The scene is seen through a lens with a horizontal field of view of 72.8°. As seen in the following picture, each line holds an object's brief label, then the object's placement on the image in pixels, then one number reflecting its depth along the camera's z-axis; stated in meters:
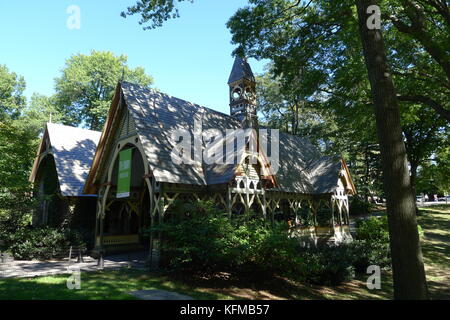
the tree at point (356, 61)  6.48
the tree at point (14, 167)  14.55
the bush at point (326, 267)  11.69
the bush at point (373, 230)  17.59
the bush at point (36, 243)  14.92
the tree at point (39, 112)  36.75
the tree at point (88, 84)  41.16
